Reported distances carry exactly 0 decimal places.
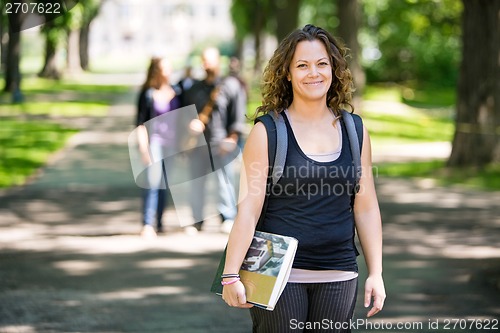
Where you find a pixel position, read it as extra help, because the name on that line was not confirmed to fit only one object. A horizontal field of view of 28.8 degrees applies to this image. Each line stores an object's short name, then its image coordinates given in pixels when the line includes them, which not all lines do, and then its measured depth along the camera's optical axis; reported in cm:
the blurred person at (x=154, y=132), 950
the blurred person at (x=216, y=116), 986
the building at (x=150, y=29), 13862
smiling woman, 355
